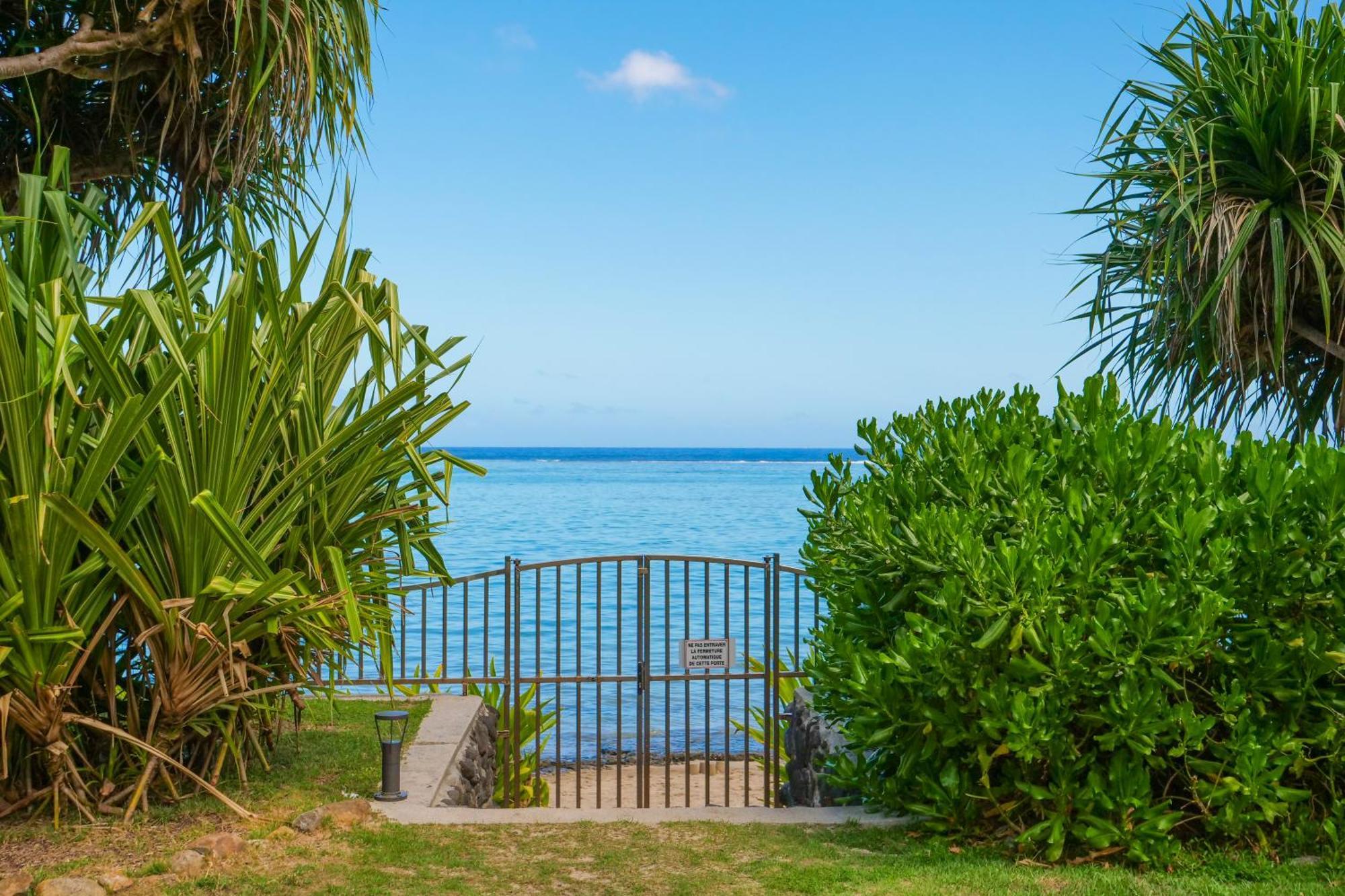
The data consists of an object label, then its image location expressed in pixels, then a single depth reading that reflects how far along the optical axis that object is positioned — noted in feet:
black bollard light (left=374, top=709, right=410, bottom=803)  15.53
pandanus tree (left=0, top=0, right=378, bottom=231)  18.75
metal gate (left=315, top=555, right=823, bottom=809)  20.89
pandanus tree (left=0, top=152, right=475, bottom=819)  12.27
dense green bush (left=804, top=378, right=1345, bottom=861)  11.76
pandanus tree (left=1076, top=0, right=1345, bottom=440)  21.44
